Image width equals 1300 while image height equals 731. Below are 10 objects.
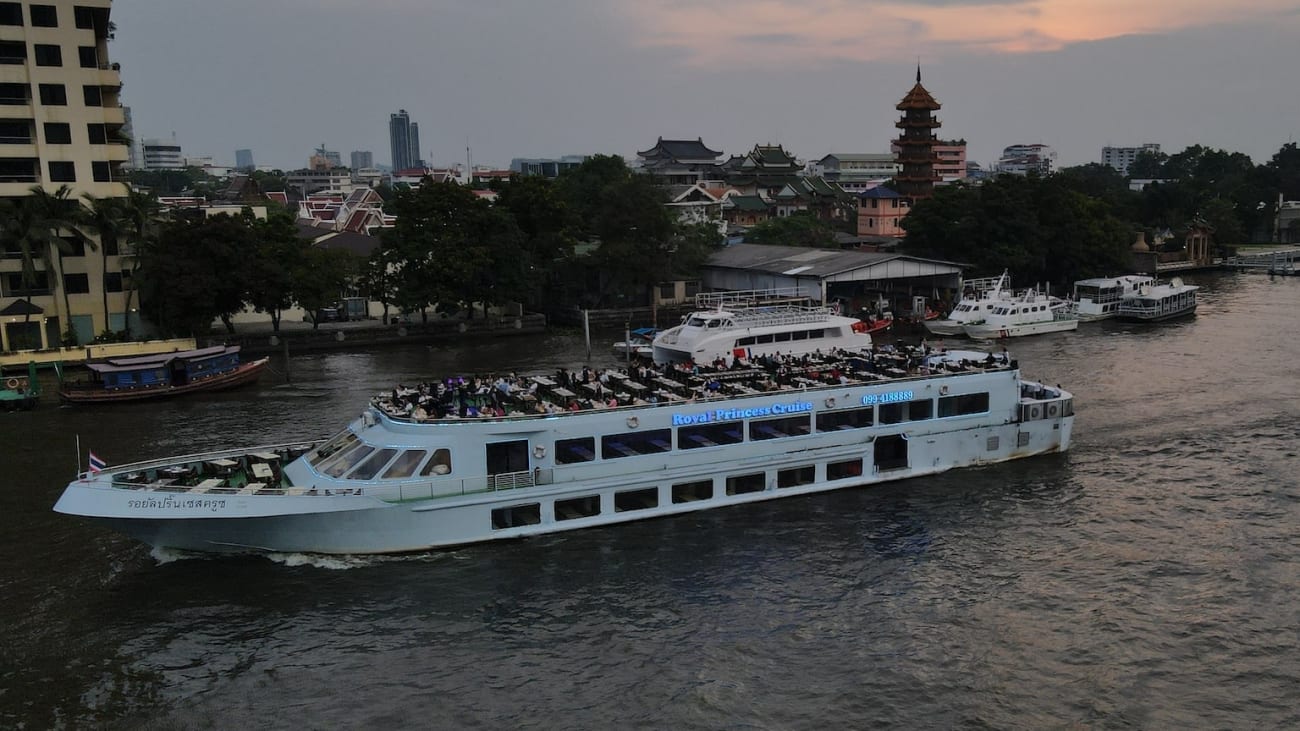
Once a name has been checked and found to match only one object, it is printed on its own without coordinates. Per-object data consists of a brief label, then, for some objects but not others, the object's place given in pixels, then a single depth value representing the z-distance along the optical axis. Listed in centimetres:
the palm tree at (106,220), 5159
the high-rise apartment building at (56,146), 5291
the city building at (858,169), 17525
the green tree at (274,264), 5362
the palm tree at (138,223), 5300
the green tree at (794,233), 8806
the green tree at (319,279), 5634
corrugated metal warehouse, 6397
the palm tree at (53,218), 4997
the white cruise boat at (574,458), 2322
